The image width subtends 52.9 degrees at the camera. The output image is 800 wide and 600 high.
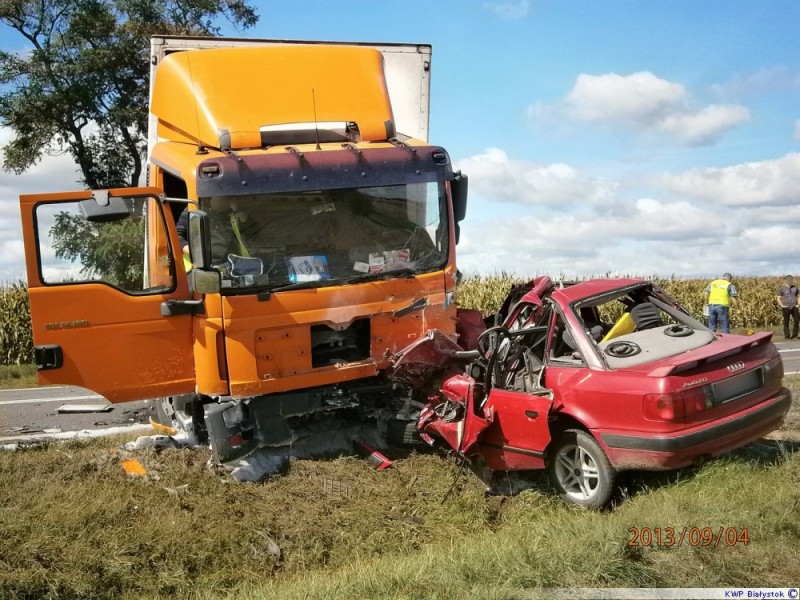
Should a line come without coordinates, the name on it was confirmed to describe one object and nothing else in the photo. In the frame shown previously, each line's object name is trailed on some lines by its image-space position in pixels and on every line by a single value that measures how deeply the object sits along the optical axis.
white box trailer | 9.32
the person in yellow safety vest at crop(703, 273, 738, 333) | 18.92
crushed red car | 5.40
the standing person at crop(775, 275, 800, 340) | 23.56
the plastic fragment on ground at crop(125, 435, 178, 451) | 7.58
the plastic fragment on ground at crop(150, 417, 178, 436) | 8.47
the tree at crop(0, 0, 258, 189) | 23.19
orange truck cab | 6.84
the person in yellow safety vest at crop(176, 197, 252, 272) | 6.99
